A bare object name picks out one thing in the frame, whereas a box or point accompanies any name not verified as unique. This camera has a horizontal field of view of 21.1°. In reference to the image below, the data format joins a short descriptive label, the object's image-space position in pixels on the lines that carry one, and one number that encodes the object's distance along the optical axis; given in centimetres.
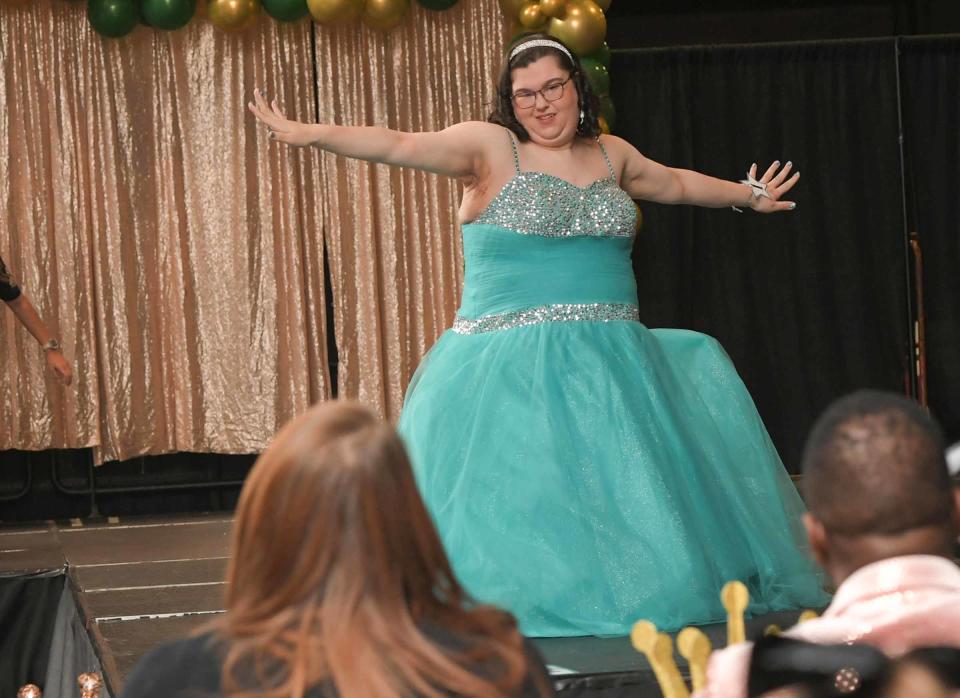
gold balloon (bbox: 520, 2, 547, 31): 1118
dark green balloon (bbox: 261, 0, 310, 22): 1158
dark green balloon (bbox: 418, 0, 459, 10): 1219
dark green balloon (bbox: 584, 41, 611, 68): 1132
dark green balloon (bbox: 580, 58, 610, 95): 1111
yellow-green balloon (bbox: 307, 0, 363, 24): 1137
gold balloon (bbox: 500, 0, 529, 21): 1164
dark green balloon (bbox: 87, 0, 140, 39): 1162
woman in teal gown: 581
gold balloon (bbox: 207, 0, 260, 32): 1143
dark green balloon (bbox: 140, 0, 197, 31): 1155
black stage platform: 494
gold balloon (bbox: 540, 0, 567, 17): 1103
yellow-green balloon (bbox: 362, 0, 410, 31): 1169
